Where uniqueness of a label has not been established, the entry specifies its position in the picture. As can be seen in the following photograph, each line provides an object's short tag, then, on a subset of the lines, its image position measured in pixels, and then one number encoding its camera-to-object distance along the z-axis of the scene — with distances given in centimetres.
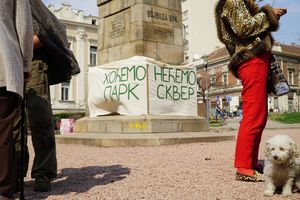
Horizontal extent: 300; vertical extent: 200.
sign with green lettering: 863
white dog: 328
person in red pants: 395
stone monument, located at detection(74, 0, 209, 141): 852
